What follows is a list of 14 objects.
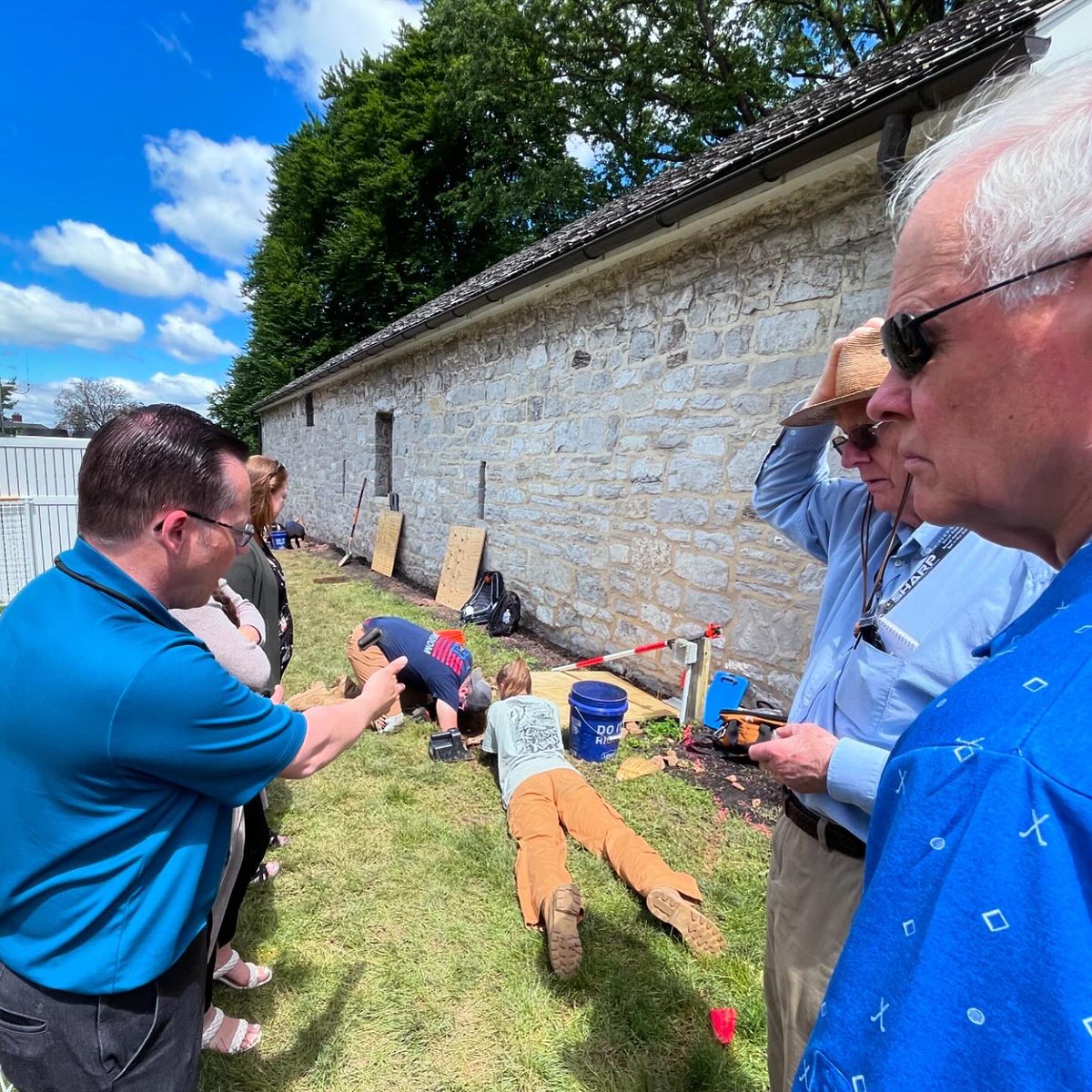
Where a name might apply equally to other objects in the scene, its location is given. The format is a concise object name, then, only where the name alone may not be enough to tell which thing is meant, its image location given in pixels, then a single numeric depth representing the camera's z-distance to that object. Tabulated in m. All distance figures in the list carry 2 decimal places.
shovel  11.35
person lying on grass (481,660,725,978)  2.47
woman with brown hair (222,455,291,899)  2.97
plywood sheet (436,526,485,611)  7.73
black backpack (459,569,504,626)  7.12
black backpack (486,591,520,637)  6.85
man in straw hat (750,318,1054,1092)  1.21
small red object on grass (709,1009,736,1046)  2.13
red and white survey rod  4.50
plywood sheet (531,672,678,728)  4.62
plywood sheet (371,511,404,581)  9.98
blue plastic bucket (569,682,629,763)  3.95
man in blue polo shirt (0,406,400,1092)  1.12
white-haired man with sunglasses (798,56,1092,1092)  0.37
